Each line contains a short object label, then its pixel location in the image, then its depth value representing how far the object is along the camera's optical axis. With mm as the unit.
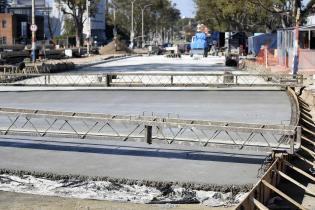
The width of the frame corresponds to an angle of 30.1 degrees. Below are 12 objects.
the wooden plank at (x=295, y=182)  9539
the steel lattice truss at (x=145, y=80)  28034
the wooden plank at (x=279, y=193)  8531
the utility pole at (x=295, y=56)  30103
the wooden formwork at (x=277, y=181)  7906
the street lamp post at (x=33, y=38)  45969
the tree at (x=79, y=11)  95062
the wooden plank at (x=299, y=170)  10379
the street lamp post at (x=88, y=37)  78850
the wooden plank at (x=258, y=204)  7738
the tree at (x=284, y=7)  46344
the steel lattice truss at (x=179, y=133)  11023
